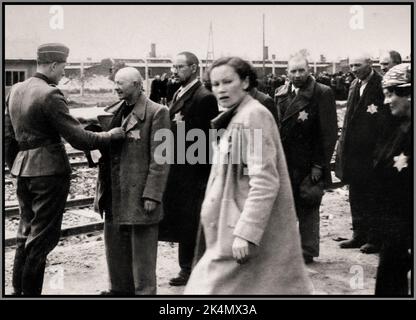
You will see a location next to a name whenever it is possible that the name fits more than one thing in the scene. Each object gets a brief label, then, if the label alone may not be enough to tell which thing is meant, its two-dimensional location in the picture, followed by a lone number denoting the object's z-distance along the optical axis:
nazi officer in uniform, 4.66
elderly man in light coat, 4.65
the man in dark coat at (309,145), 5.86
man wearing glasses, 5.34
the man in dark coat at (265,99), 5.45
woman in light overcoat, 3.35
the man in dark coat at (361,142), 6.20
